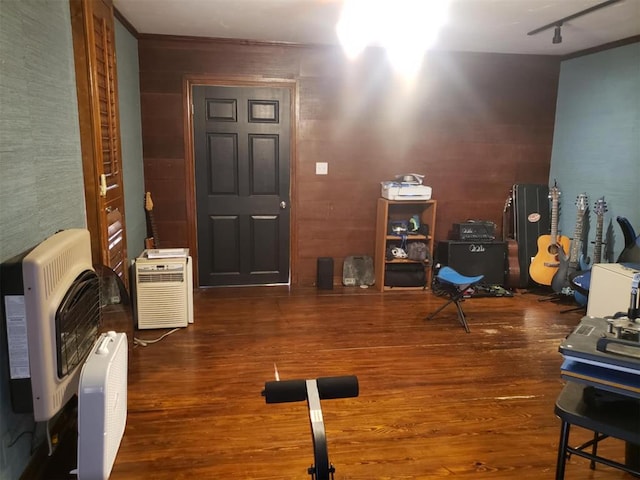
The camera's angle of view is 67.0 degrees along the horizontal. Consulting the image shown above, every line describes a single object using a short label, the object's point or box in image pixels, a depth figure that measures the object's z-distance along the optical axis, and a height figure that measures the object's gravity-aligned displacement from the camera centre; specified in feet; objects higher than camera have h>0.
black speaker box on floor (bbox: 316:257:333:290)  16.02 -4.01
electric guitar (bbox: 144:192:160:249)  14.62 -2.42
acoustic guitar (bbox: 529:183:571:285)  15.69 -3.18
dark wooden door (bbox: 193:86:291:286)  15.06 -1.07
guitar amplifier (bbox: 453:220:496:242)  15.99 -2.53
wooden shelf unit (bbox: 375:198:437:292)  15.64 -2.27
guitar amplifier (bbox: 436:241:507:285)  15.93 -3.42
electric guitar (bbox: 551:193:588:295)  15.12 -3.30
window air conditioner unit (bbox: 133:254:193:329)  12.12 -3.58
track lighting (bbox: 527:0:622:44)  10.68 +3.27
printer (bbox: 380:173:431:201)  15.35 -1.15
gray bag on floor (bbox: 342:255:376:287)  16.47 -4.02
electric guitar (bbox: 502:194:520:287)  16.07 -3.58
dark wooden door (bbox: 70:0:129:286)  8.68 +0.40
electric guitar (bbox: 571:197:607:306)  13.79 -2.80
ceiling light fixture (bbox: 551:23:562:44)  12.14 +3.00
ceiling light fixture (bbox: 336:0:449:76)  10.56 +3.12
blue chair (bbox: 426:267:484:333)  12.71 -3.53
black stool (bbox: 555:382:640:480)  4.83 -2.65
